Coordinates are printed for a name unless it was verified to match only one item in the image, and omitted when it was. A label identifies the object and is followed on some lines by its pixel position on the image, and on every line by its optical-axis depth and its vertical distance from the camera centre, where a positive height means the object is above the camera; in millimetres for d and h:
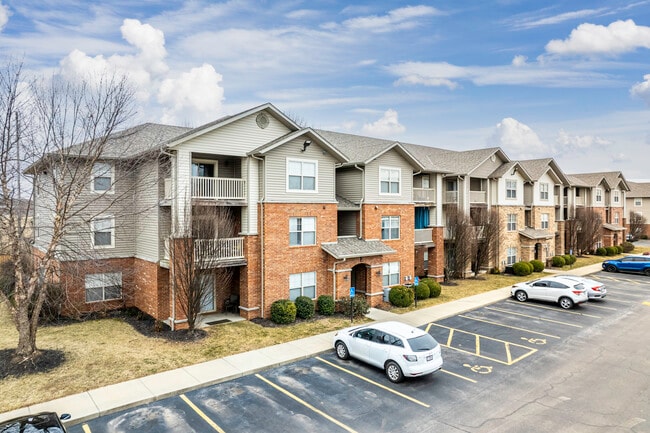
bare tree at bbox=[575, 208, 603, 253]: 45031 -1679
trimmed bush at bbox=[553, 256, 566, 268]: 37812 -4445
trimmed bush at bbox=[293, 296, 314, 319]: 19516 -4433
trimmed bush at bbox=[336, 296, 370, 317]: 20359 -4624
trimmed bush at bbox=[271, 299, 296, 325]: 18672 -4467
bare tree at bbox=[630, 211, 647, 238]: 62844 -1643
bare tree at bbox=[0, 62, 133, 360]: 12852 +1082
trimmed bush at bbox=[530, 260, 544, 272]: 34719 -4462
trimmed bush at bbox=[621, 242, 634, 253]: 50062 -4196
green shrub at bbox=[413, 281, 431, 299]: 23977 -4514
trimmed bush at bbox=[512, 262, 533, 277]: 32875 -4458
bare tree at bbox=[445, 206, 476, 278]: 29969 -1850
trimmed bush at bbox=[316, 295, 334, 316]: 20406 -4519
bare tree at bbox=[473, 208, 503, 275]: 32156 -1522
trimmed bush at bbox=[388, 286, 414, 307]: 22594 -4576
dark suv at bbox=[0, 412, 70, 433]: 7816 -4102
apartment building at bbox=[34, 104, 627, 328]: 17859 -45
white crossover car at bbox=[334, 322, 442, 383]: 12289 -4313
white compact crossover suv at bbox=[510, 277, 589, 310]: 22375 -4475
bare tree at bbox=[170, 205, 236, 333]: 16266 -1566
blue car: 34375 -4476
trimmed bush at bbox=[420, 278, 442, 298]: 24812 -4558
